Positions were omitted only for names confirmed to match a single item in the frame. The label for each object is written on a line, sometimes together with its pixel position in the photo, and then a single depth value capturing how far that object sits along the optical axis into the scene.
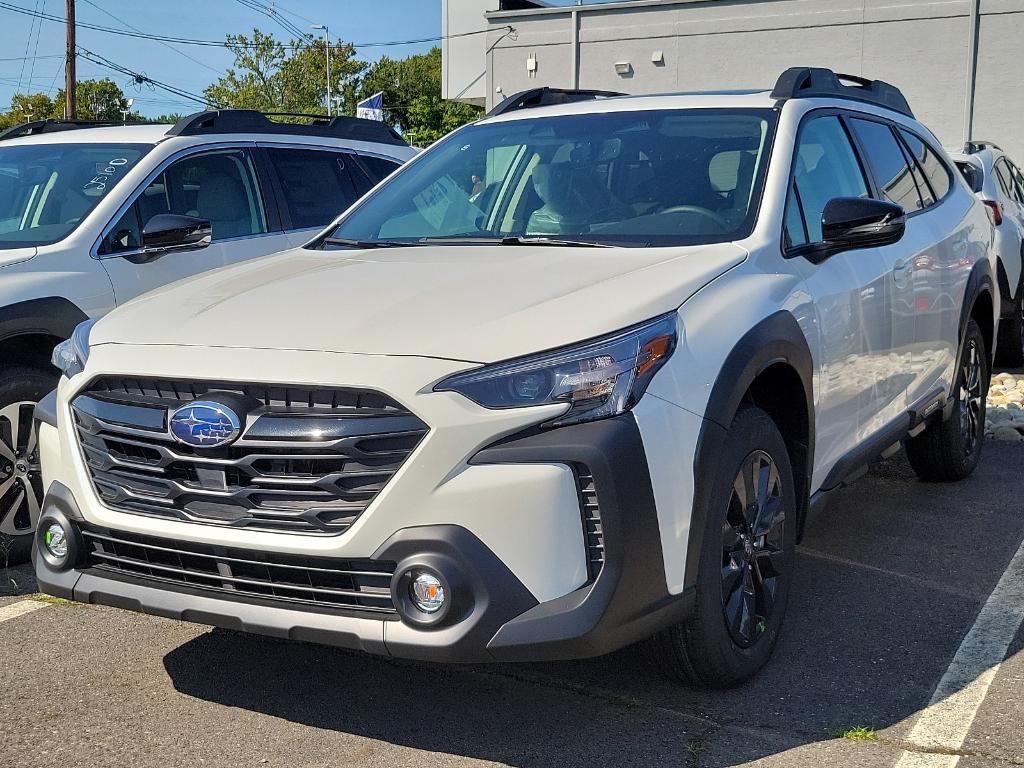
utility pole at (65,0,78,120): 35.03
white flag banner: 29.52
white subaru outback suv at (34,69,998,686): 3.01
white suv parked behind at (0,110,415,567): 4.97
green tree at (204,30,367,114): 72.31
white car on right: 9.72
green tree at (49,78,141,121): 79.56
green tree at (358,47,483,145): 77.62
